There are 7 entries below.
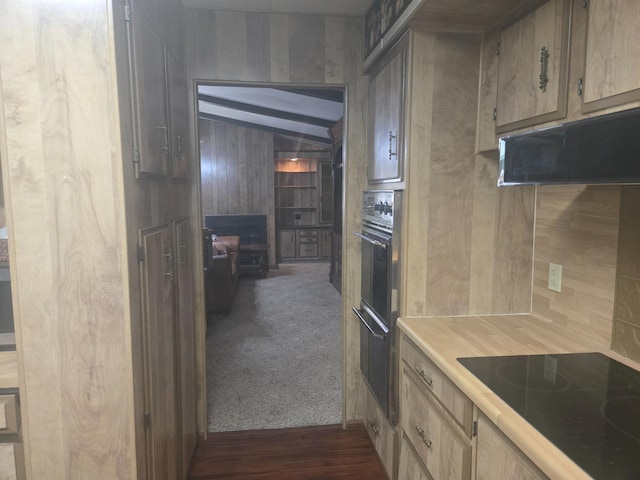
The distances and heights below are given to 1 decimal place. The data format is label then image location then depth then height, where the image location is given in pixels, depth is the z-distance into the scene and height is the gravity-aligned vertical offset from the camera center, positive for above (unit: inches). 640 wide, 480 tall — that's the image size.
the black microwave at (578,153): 33.3 +4.2
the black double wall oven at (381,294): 79.5 -20.3
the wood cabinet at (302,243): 355.6 -38.0
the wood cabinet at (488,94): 69.7 +17.9
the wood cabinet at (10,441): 53.4 -31.4
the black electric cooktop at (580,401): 35.4 -21.6
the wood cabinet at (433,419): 52.4 -31.7
